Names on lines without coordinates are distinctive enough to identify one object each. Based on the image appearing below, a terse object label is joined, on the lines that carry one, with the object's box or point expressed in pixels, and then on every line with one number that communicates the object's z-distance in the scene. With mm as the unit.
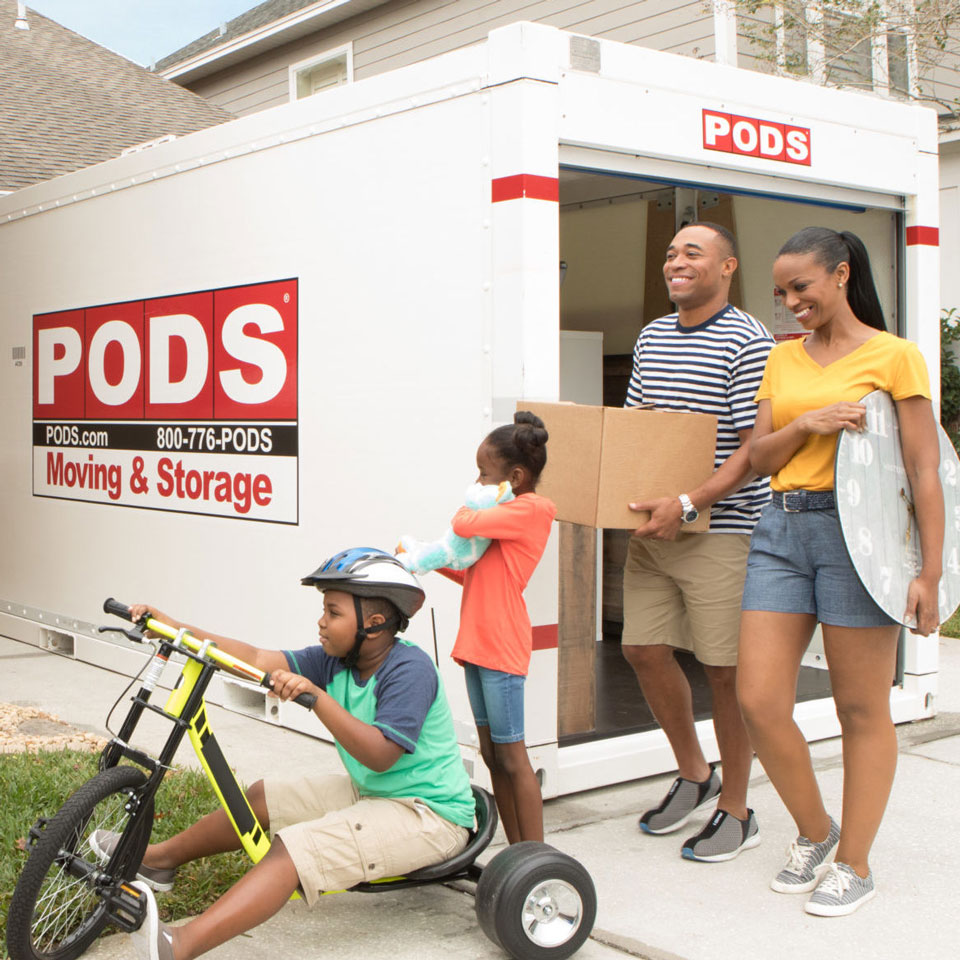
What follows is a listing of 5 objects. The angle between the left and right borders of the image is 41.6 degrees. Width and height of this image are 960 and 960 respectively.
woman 3424
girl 3621
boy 3018
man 3984
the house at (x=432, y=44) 11492
